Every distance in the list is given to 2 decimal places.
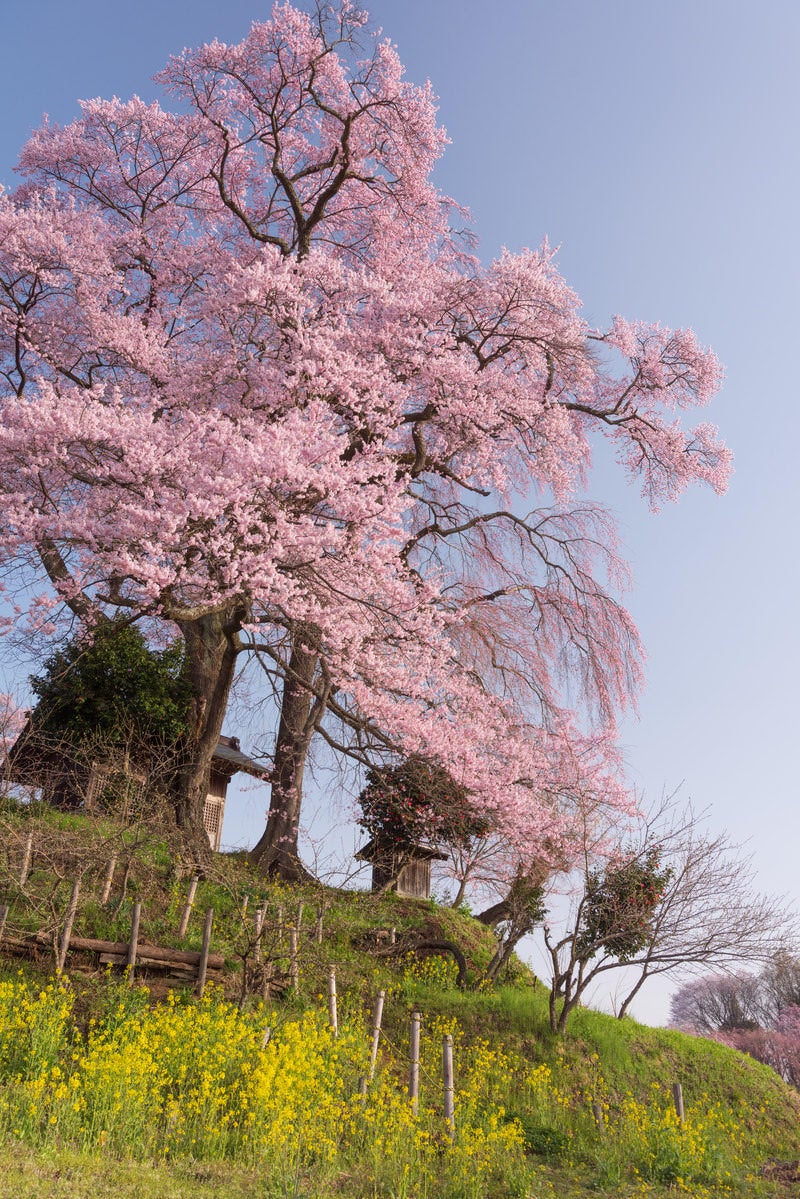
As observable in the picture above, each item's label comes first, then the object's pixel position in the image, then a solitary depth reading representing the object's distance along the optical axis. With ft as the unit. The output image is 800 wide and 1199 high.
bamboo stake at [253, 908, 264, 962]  33.08
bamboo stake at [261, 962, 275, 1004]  34.82
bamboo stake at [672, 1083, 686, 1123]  39.65
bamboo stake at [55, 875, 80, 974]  33.59
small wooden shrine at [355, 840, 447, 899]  58.13
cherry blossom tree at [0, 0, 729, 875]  38.37
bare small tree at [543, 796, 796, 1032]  46.73
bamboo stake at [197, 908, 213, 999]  35.63
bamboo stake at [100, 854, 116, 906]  40.27
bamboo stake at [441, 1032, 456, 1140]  29.42
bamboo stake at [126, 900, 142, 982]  35.40
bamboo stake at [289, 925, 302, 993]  34.91
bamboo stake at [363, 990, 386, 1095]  31.29
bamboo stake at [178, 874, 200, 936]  40.55
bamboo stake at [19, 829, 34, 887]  39.27
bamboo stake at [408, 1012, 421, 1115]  30.09
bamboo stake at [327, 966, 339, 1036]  34.40
